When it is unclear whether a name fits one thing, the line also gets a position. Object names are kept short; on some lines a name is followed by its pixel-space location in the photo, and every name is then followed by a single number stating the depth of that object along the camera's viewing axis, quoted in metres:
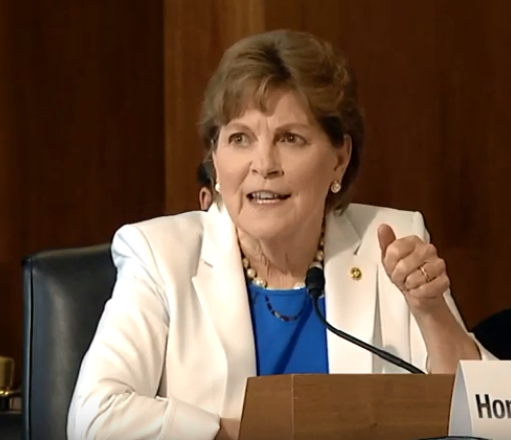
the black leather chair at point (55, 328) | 7.92
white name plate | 7.49
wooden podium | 7.54
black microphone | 7.80
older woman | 7.88
